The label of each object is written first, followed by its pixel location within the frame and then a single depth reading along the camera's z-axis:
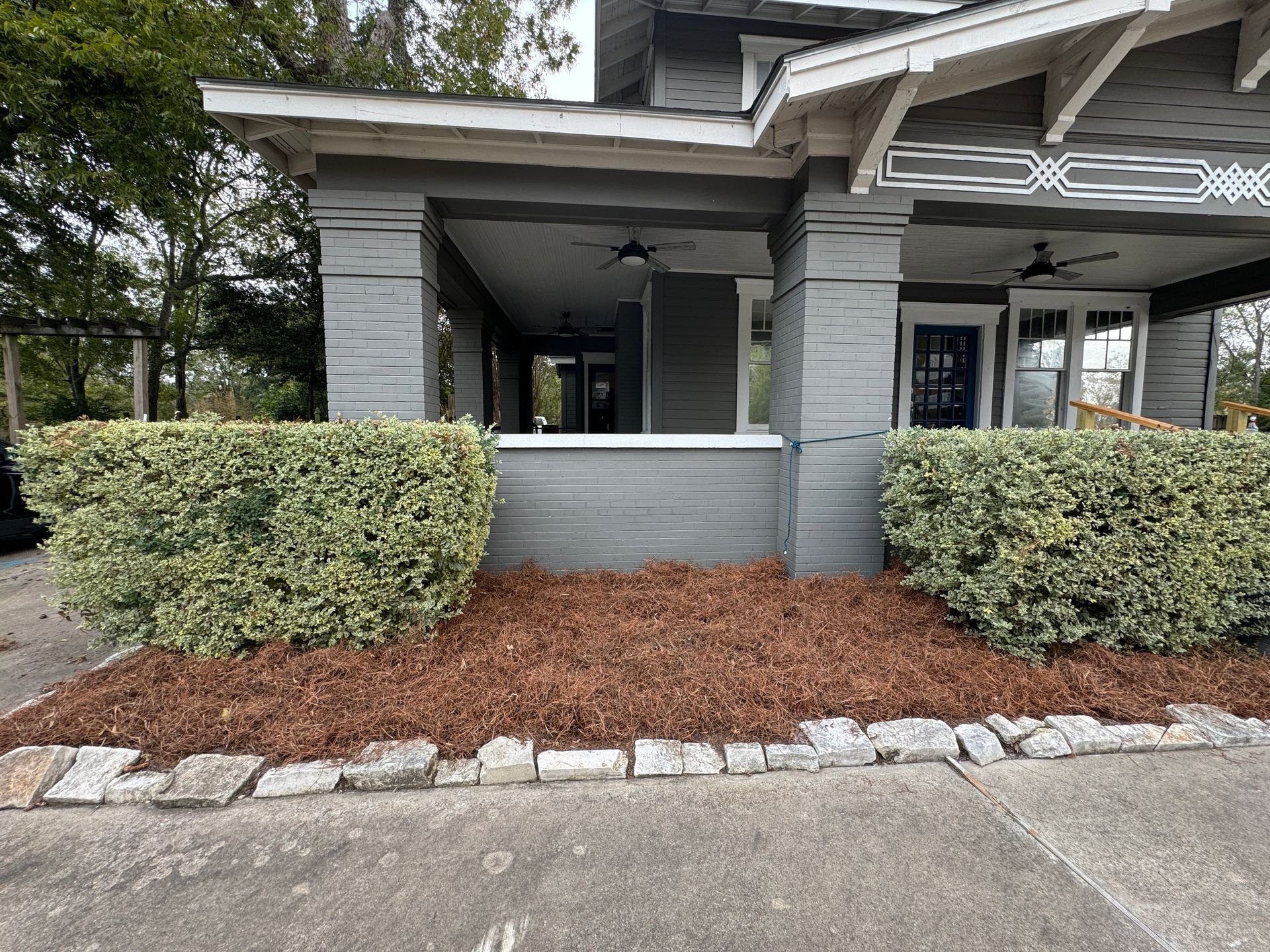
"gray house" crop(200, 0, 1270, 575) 3.35
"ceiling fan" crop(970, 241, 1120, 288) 5.35
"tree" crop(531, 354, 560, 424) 27.88
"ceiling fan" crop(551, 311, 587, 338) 9.68
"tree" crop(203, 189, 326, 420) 9.45
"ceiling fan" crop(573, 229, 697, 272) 4.99
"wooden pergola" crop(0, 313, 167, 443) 6.98
